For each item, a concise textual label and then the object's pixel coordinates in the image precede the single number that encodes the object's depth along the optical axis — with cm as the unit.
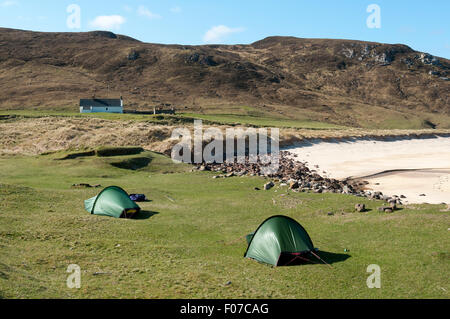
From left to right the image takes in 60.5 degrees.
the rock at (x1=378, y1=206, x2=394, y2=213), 2303
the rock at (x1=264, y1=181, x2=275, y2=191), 3303
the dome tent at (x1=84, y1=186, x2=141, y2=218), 2369
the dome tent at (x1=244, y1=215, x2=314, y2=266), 1641
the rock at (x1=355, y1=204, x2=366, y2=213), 2427
